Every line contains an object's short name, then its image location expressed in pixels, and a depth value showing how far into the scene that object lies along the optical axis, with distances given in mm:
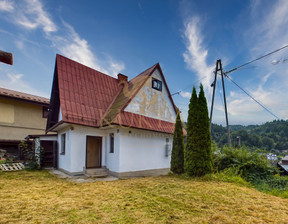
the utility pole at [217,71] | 9739
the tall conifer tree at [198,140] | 6543
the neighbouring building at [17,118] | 11242
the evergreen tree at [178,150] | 7965
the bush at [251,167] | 5543
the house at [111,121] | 7301
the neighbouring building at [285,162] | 21116
